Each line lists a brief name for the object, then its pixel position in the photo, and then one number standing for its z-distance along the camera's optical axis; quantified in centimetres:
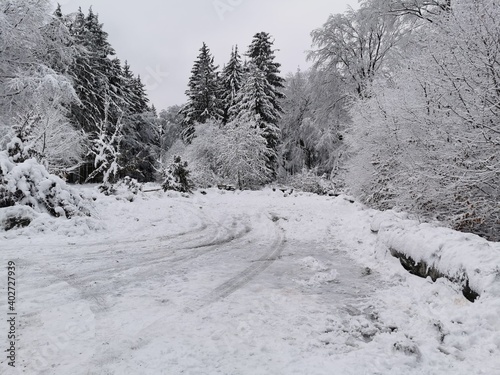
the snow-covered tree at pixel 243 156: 2230
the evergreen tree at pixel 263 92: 2597
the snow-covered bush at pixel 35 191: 694
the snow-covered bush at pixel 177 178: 1770
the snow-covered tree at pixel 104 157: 1633
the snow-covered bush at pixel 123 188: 1354
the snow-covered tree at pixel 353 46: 1717
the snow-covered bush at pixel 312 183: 2120
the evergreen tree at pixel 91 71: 2398
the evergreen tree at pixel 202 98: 3170
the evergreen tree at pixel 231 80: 3241
